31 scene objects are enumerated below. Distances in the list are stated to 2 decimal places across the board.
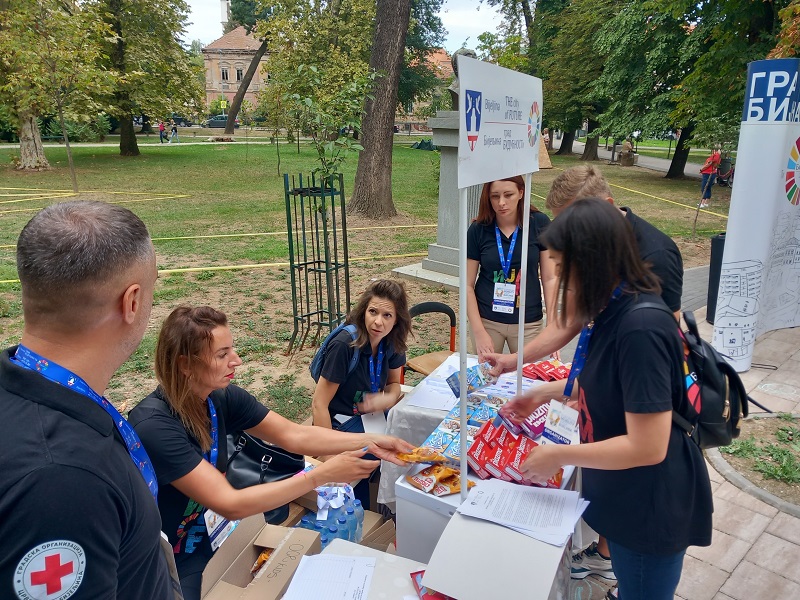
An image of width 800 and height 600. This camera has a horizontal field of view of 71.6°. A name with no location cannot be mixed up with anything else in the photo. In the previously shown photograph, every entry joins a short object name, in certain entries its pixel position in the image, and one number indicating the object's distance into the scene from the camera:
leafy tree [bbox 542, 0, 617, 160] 25.39
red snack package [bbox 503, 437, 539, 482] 1.99
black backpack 1.67
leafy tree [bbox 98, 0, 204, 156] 23.83
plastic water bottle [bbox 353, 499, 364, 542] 2.51
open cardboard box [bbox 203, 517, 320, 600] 1.79
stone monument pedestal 7.11
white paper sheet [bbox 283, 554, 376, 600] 1.73
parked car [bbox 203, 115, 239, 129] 57.78
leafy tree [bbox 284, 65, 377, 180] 5.12
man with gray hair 0.92
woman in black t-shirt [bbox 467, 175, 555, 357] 3.35
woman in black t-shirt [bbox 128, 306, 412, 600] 1.90
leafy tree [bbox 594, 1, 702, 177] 18.52
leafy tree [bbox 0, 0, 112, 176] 14.71
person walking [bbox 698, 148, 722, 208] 12.97
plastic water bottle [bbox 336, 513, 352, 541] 2.42
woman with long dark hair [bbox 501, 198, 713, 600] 1.50
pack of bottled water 2.40
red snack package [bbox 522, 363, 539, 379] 3.03
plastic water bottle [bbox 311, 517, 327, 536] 2.39
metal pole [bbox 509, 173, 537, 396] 2.47
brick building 76.94
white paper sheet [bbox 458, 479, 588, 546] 1.70
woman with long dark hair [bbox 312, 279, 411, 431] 2.99
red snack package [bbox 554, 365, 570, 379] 3.02
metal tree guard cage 4.97
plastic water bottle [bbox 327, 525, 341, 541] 2.40
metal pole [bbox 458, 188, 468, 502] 1.69
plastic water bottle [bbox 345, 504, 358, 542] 2.44
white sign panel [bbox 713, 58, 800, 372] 4.54
